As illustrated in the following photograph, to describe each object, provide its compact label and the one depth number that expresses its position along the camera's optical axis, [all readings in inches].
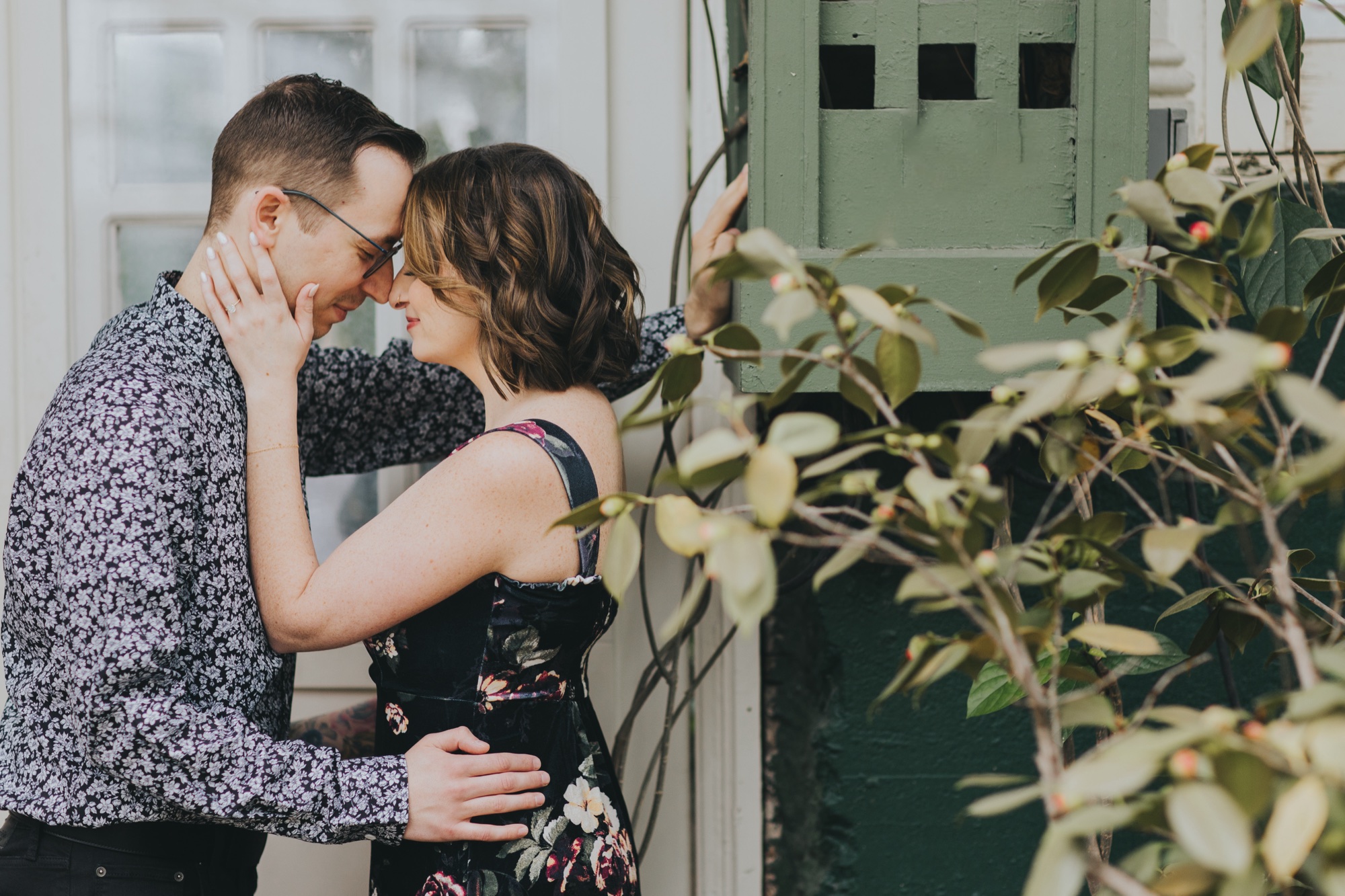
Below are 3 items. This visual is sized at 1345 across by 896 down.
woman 124.9
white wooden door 143.0
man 120.7
